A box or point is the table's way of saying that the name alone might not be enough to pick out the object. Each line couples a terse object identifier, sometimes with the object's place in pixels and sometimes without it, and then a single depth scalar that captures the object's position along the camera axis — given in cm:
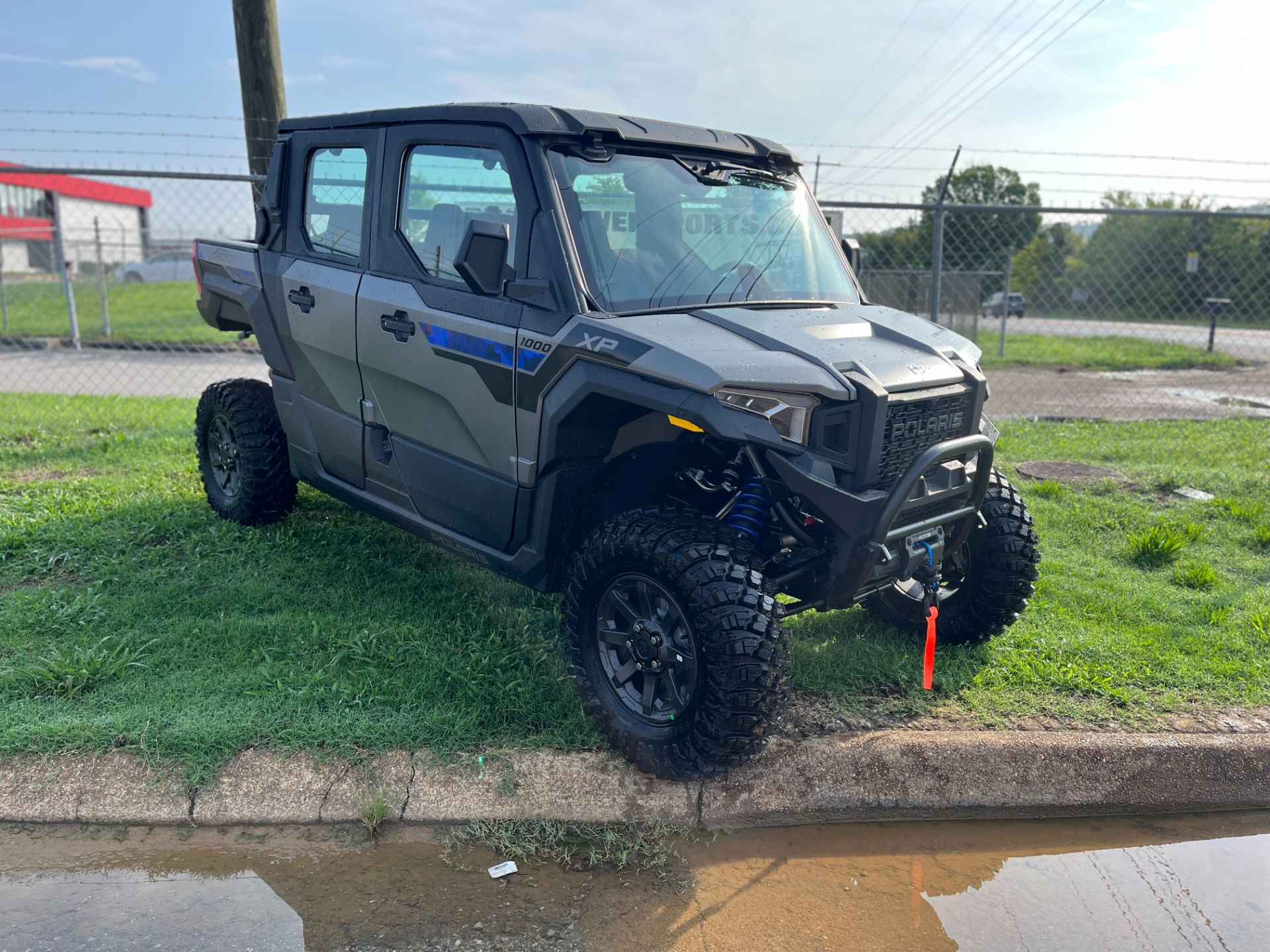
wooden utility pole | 780
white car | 2691
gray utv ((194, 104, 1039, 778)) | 316
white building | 1445
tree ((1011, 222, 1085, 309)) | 2262
